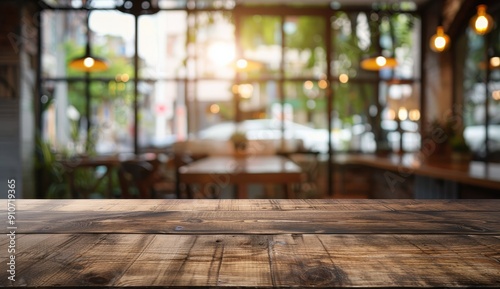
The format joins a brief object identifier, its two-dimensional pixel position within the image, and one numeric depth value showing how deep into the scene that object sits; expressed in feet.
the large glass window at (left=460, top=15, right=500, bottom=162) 21.14
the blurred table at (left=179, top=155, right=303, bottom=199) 12.67
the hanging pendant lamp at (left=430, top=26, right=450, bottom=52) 17.95
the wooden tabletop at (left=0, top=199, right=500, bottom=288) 2.65
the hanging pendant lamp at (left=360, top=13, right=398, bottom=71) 18.57
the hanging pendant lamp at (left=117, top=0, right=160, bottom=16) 9.52
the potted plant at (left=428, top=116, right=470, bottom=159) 16.78
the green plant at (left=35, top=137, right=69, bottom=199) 24.62
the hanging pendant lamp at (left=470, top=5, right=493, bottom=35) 15.12
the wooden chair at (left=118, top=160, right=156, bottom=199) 12.82
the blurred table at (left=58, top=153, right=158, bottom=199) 19.23
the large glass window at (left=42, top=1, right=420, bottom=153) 27.35
